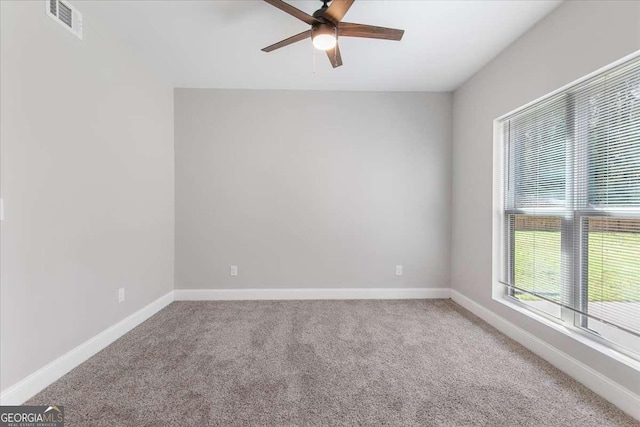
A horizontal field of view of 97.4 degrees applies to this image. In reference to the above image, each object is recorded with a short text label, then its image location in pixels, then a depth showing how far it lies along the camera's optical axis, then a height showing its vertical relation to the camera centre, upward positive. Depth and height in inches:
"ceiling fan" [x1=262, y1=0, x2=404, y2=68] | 69.2 +49.5
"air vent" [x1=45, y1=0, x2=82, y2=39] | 72.9 +53.5
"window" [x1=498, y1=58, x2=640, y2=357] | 65.5 +1.8
